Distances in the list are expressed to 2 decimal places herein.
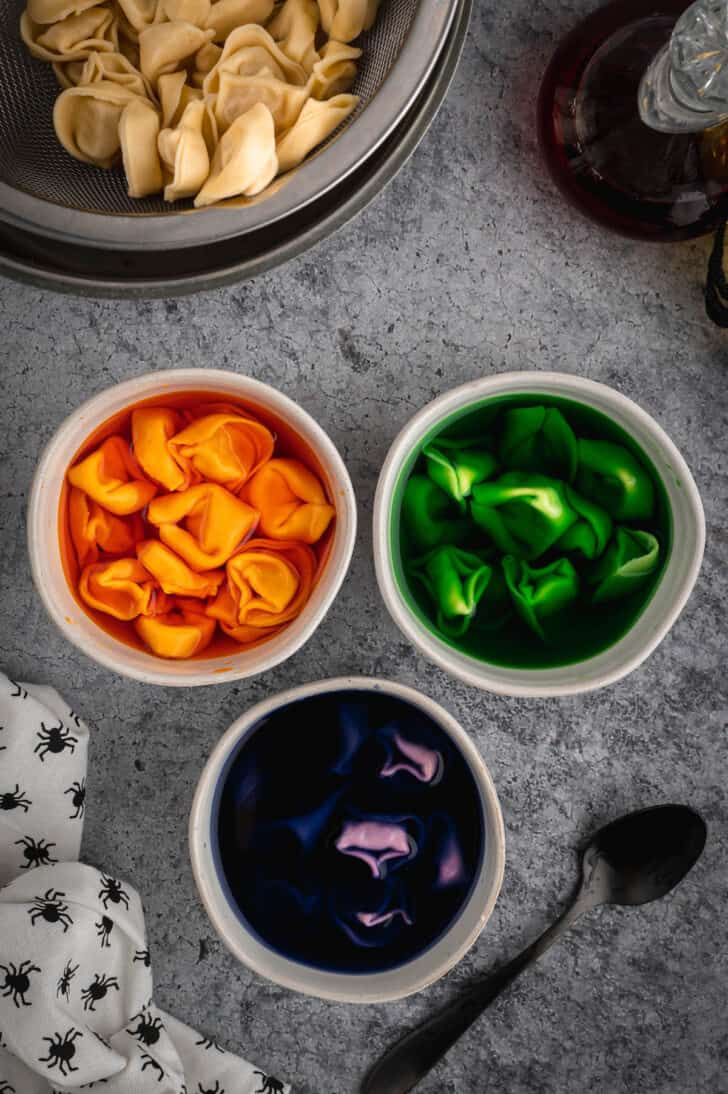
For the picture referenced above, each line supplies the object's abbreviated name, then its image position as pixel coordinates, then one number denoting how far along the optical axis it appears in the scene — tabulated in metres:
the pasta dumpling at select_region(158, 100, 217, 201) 0.60
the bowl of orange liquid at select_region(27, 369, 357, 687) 0.63
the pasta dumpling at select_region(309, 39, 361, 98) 0.62
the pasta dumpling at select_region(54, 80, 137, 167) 0.62
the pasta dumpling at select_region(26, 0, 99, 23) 0.62
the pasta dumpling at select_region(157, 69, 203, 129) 0.63
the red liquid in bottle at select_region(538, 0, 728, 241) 0.68
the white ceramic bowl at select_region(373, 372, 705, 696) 0.62
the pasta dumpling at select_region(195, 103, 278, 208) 0.58
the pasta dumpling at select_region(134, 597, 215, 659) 0.65
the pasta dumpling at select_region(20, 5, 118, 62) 0.63
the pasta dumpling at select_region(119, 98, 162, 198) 0.60
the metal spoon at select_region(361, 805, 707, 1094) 0.74
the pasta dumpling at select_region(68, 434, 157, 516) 0.63
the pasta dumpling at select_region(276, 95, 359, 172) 0.60
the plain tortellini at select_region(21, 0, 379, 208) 0.60
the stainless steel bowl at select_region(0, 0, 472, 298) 0.67
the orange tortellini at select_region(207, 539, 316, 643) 0.65
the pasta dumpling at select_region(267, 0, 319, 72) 0.63
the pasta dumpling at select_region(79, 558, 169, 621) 0.64
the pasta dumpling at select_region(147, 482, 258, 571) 0.65
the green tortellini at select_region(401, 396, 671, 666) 0.65
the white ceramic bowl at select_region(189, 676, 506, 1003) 0.65
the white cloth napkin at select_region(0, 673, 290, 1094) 0.68
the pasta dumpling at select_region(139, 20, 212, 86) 0.61
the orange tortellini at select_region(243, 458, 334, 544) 0.66
